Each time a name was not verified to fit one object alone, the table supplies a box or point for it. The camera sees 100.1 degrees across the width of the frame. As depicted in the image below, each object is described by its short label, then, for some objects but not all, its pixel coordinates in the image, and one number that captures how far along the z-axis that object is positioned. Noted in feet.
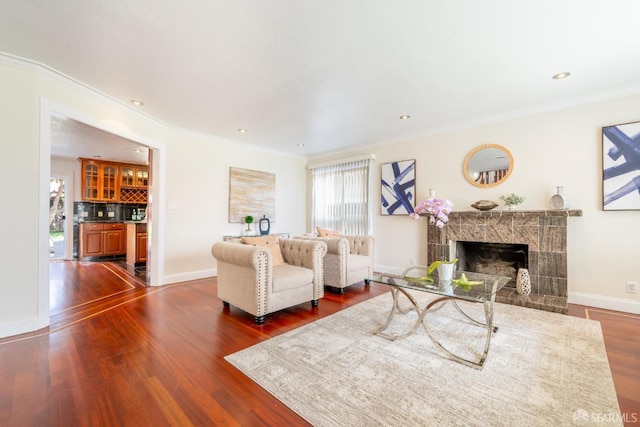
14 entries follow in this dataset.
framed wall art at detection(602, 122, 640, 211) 9.66
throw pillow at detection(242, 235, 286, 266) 10.95
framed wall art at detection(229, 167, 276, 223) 16.57
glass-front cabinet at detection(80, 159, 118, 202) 21.16
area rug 4.80
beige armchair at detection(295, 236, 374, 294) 12.35
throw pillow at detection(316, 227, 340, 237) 14.84
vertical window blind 17.33
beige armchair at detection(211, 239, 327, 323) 8.80
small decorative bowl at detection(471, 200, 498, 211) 12.14
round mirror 12.38
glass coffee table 6.71
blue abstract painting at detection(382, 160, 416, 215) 15.19
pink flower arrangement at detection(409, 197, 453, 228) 9.02
